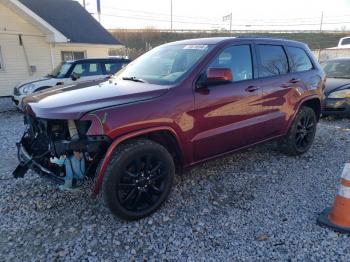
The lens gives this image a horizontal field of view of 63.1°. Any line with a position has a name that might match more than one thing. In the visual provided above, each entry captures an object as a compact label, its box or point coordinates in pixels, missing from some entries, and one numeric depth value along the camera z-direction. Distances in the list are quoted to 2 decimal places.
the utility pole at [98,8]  26.35
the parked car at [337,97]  7.28
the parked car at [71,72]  8.76
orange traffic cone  2.80
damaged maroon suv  2.71
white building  12.39
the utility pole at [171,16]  51.54
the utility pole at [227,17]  54.74
